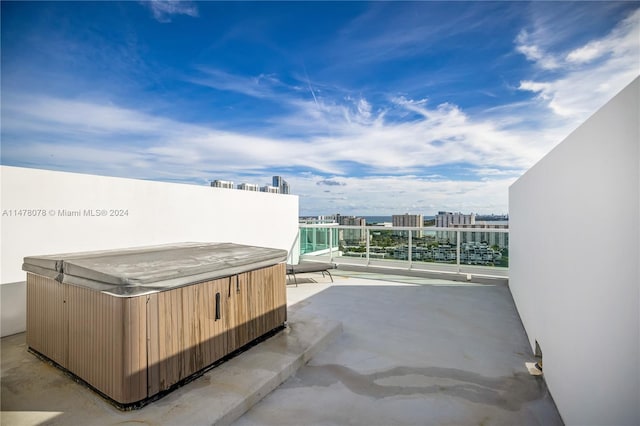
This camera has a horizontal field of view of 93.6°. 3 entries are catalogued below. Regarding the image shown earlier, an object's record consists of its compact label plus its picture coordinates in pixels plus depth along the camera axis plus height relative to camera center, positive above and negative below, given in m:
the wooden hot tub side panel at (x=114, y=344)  2.17 -0.98
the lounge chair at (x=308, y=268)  6.58 -1.21
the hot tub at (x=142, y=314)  2.21 -0.86
